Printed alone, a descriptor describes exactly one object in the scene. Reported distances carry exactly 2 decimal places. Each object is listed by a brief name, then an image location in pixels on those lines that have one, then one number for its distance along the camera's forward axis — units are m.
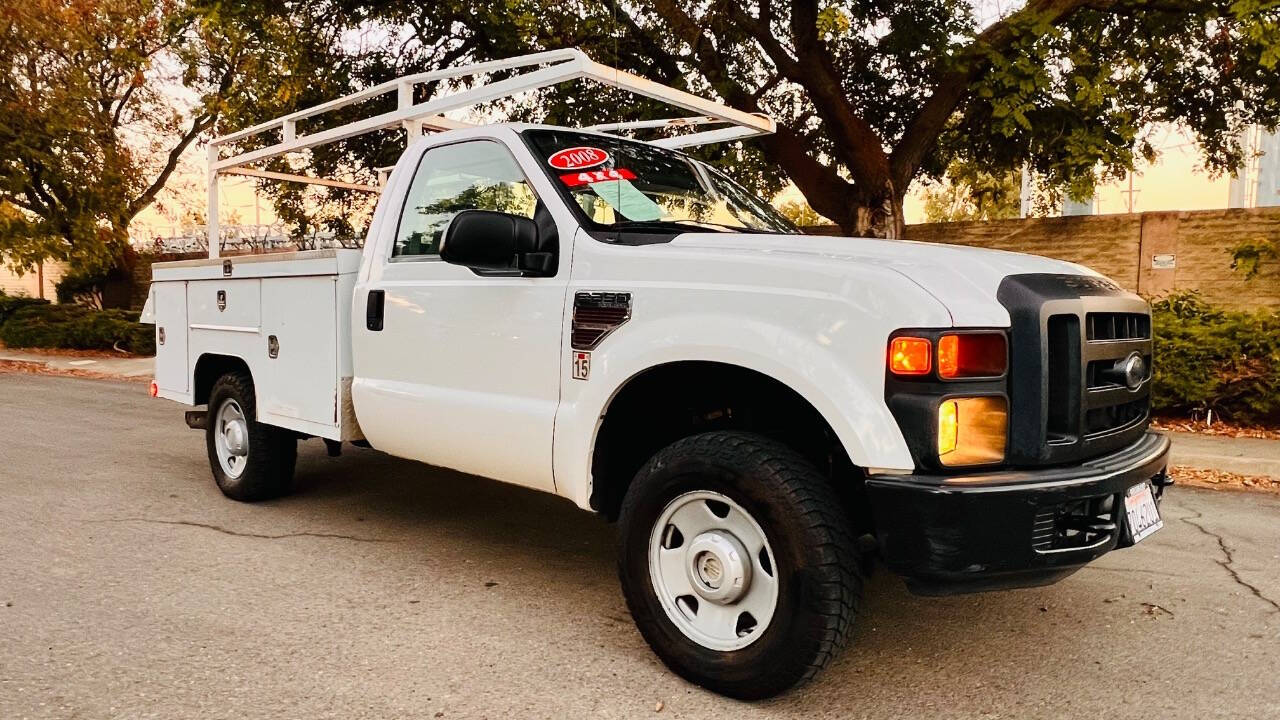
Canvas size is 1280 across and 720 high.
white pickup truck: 2.73
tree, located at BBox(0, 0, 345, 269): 16.69
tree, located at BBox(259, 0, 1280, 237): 9.33
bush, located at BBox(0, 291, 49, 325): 19.84
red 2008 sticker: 3.89
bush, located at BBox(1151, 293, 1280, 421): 7.87
